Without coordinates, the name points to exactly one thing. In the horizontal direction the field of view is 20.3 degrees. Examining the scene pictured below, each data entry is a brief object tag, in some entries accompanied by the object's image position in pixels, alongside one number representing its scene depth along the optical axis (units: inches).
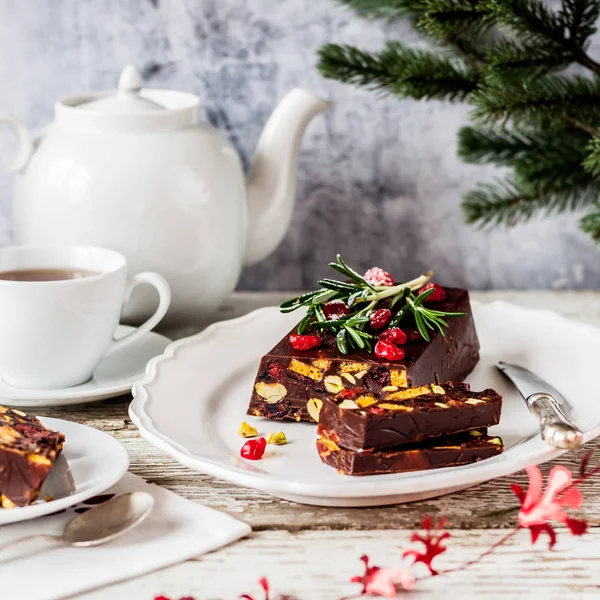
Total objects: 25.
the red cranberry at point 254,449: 36.0
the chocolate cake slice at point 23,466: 33.6
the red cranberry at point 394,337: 38.8
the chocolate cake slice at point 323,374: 38.2
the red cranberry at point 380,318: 39.7
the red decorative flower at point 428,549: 32.6
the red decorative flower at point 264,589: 32.2
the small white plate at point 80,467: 33.3
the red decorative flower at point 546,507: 33.2
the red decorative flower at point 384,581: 32.2
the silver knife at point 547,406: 35.3
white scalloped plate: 34.3
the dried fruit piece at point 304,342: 39.0
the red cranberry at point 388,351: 38.2
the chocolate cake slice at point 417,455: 34.9
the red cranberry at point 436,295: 42.1
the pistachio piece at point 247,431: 37.3
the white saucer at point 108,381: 39.2
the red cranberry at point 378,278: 41.9
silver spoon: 33.2
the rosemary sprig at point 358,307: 39.0
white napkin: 32.4
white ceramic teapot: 42.2
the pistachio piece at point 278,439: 37.0
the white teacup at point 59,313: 38.9
